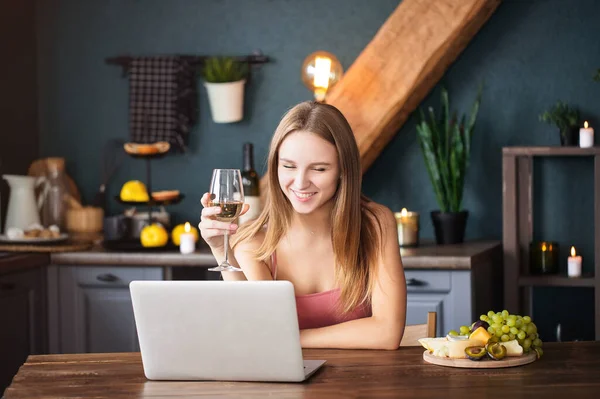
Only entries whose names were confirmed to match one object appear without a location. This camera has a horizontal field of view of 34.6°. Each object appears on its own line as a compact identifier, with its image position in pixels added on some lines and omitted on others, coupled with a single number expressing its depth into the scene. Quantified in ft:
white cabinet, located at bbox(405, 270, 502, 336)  12.42
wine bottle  13.76
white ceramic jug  14.39
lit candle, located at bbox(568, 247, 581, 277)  13.43
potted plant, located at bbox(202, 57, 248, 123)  14.88
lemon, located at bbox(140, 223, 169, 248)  13.56
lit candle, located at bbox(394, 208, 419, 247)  13.43
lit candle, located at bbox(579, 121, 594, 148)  13.34
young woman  8.02
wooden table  6.19
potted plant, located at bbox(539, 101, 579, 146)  13.64
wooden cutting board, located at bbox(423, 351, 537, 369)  6.79
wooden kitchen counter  12.94
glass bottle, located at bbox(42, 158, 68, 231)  14.83
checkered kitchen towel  15.15
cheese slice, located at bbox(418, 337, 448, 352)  7.03
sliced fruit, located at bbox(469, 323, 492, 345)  6.94
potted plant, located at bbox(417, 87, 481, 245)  13.71
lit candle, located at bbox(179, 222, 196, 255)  13.33
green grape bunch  6.97
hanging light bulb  14.03
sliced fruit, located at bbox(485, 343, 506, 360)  6.84
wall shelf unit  13.33
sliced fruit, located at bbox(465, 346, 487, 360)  6.84
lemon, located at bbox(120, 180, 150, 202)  13.89
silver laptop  6.27
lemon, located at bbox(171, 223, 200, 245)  13.83
